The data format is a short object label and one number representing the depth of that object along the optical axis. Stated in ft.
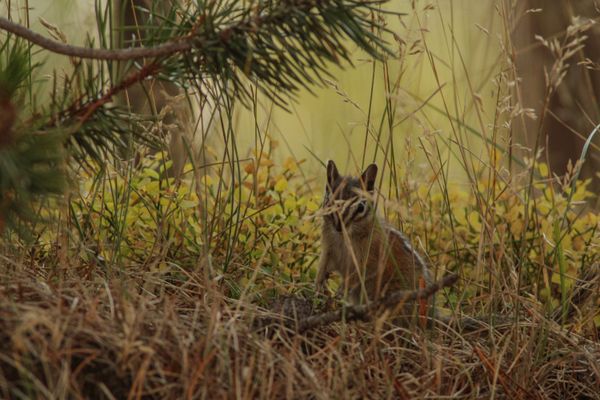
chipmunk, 24.17
